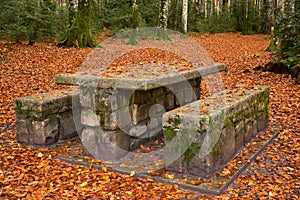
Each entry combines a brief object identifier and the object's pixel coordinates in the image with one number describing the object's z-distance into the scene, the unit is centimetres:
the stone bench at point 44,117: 545
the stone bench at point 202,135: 439
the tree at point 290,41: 975
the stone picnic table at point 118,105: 486
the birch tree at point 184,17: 1948
